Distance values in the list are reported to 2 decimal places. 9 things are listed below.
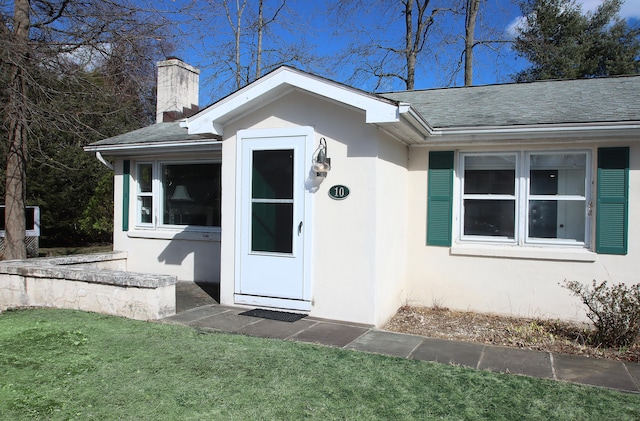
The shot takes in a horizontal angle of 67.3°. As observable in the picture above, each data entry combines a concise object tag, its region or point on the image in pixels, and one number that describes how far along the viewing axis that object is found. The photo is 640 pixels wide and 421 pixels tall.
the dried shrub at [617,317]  5.43
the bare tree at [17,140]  9.07
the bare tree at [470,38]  19.53
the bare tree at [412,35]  20.52
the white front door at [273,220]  6.53
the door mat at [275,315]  6.32
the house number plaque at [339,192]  6.27
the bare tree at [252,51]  21.05
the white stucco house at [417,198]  6.23
